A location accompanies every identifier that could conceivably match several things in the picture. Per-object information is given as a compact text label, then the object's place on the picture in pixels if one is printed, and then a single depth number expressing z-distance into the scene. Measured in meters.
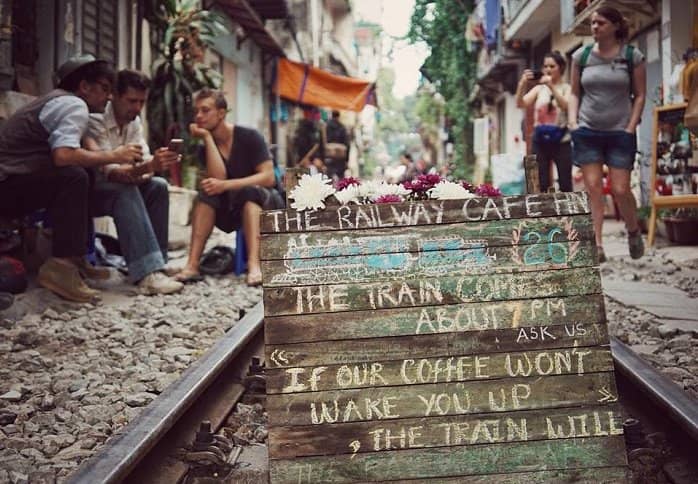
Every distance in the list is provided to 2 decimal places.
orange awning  19.81
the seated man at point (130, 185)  5.58
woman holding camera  6.95
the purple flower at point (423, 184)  2.32
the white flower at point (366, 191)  2.28
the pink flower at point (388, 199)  2.14
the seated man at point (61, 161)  4.95
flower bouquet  2.04
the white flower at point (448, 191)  2.21
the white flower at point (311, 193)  2.03
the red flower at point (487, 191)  2.27
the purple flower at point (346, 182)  2.40
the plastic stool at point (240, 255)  6.73
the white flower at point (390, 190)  2.31
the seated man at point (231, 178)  6.23
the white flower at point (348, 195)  2.21
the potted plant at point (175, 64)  10.34
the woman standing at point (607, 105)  5.77
